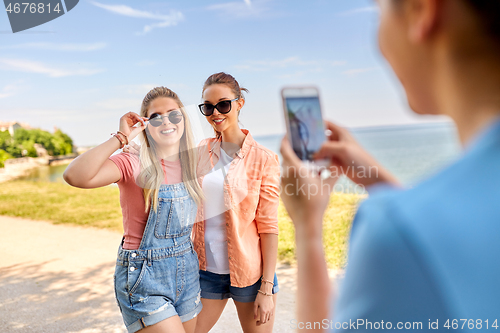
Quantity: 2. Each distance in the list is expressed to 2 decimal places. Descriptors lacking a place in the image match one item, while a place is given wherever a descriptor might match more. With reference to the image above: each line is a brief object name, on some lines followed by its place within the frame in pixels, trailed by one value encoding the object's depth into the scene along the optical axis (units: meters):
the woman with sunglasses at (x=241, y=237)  2.25
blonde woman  1.94
